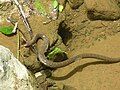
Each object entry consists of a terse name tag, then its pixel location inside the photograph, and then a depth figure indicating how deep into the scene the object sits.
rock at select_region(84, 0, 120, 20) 6.12
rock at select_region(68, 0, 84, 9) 6.17
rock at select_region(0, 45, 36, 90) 4.97
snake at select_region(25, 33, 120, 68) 5.71
